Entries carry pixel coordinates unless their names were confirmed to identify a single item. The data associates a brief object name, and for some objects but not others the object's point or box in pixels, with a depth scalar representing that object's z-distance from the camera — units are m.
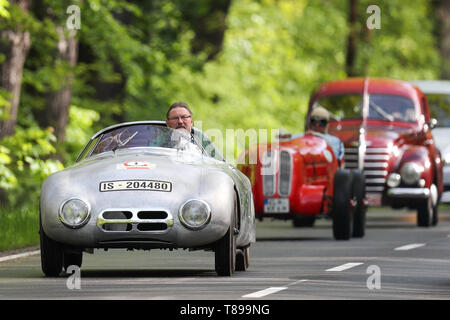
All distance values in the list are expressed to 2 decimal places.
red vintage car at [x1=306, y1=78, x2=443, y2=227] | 25.06
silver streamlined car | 13.08
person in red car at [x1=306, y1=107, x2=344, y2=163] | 21.33
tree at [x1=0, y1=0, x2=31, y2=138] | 25.27
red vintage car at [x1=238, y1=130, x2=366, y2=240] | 20.27
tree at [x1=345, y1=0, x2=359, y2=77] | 53.12
